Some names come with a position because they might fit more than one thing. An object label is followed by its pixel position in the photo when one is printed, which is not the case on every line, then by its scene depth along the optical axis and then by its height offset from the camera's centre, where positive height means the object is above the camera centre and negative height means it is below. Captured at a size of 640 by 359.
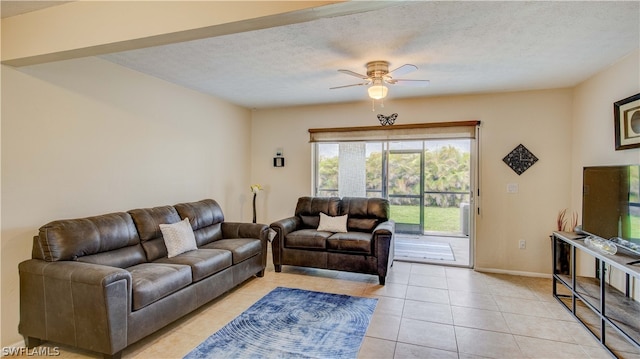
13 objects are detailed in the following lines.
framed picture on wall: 2.83 +0.58
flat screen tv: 2.52 -0.16
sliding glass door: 5.25 +0.05
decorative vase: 5.37 -0.49
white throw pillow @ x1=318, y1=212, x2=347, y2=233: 4.56 -0.63
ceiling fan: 3.20 +1.08
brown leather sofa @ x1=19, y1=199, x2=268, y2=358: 2.26 -0.83
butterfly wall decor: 4.92 +0.97
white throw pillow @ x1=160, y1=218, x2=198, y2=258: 3.39 -0.64
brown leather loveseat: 3.96 -0.75
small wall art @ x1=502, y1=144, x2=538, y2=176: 4.35 +0.33
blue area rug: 2.48 -1.32
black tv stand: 2.40 -1.04
